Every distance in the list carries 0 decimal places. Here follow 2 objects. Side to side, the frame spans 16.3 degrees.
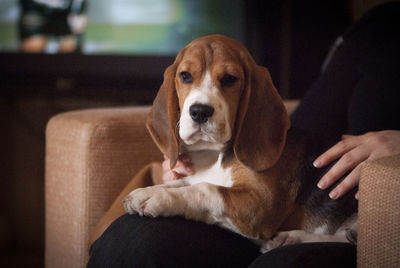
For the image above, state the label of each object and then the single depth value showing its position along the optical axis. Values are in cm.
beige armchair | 188
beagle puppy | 169
